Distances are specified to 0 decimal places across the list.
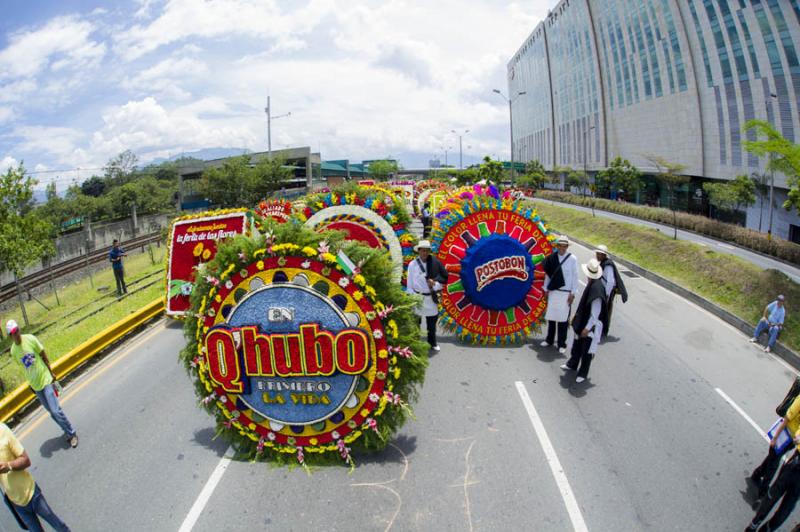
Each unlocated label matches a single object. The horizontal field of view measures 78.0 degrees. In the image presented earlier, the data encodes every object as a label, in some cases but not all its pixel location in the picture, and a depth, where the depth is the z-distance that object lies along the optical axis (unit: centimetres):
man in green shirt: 559
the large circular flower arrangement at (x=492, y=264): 811
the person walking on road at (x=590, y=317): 669
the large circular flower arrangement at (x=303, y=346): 477
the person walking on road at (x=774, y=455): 428
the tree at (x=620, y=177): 3678
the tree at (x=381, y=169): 8744
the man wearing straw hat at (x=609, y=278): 761
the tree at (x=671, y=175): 2234
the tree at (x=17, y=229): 1246
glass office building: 2786
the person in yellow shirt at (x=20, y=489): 390
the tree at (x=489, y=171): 4397
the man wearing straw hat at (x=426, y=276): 776
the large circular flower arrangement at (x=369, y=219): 945
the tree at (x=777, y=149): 1084
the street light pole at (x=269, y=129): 3503
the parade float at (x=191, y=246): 1030
